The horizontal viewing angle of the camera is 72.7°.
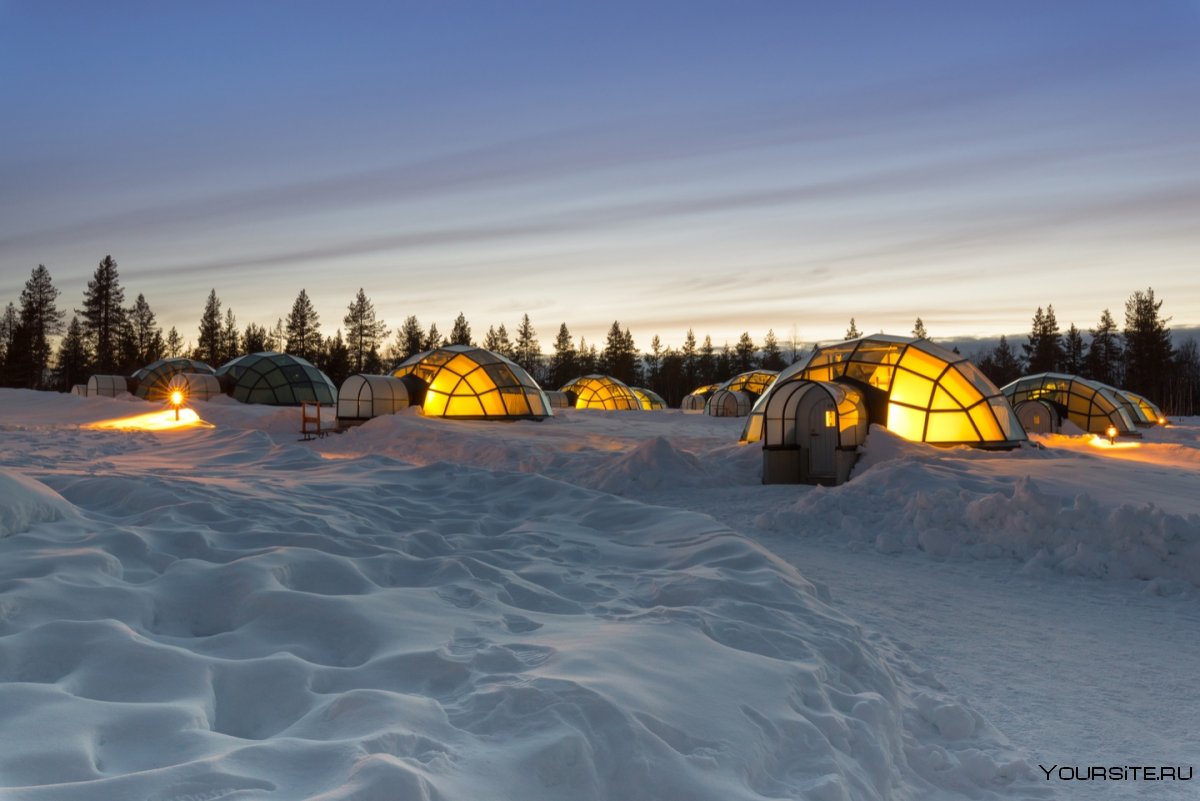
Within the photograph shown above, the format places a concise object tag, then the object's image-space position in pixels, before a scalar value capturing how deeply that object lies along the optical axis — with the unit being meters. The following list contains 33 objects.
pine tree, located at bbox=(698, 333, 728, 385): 108.75
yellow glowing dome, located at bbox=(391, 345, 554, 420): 29.52
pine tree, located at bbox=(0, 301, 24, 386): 68.19
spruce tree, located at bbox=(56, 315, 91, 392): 79.56
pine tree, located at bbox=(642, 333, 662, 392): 114.96
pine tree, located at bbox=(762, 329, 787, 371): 115.46
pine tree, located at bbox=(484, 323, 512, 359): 120.19
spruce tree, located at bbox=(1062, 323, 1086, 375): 93.25
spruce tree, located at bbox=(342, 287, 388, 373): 94.50
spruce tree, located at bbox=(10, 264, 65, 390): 77.00
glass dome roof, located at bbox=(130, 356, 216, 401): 42.06
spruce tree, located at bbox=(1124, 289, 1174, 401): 83.62
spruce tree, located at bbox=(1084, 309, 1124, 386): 90.69
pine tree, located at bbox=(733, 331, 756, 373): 109.56
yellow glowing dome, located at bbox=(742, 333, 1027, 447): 20.47
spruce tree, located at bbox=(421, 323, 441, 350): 106.20
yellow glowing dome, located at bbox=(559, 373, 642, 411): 58.03
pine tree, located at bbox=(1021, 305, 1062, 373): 93.25
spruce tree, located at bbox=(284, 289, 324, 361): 92.56
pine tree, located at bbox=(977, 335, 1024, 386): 98.93
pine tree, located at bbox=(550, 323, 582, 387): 113.62
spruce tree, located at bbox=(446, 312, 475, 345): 103.75
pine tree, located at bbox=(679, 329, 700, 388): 109.19
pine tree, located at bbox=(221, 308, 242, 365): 99.33
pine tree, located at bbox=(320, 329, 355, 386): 78.94
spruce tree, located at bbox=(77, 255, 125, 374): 77.12
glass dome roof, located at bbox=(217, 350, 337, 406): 38.66
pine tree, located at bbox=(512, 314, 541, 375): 119.38
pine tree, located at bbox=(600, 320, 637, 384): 109.06
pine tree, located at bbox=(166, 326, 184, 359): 124.19
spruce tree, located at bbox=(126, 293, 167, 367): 93.56
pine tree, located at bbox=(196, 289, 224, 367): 95.56
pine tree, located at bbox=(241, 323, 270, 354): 91.38
